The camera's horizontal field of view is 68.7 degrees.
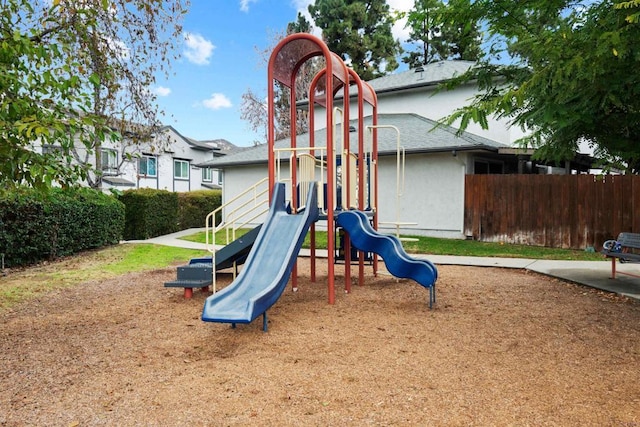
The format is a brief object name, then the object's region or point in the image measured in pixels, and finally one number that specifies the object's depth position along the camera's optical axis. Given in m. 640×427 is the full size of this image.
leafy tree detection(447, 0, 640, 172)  4.21
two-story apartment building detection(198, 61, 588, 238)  14.12
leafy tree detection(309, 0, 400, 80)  31.77
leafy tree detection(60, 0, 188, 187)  11.45
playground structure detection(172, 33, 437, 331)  5.38
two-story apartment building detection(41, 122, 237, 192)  28.19
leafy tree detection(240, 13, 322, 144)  32.19
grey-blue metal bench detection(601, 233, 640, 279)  7.44
